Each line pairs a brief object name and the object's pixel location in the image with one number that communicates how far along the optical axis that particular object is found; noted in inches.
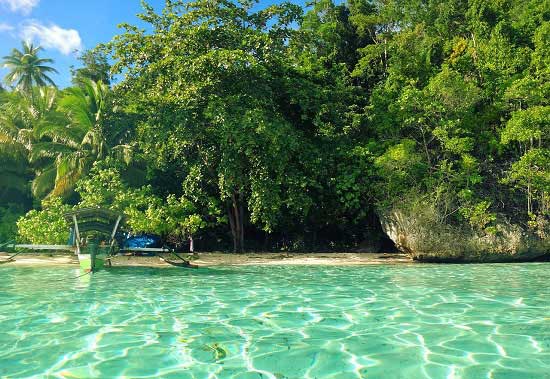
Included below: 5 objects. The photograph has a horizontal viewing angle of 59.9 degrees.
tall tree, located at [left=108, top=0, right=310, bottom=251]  627.5
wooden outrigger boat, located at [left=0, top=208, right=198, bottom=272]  431.8
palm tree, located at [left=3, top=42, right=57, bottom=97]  1375.5
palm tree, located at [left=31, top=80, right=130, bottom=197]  766.5
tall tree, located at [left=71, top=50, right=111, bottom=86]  1159.0
